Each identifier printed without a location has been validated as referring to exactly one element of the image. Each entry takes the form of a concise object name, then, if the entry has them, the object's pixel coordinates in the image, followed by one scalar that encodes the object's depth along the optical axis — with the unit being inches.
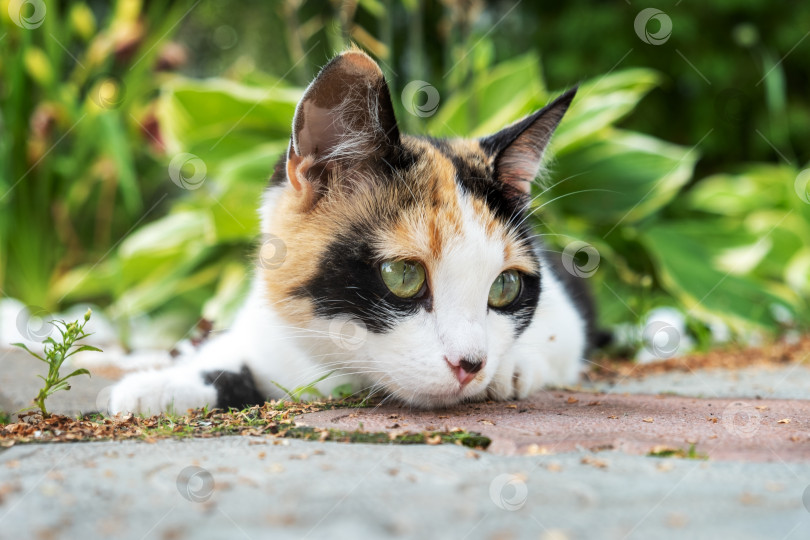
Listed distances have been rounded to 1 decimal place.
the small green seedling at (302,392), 20.0
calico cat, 19.3
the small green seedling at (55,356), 18.5
